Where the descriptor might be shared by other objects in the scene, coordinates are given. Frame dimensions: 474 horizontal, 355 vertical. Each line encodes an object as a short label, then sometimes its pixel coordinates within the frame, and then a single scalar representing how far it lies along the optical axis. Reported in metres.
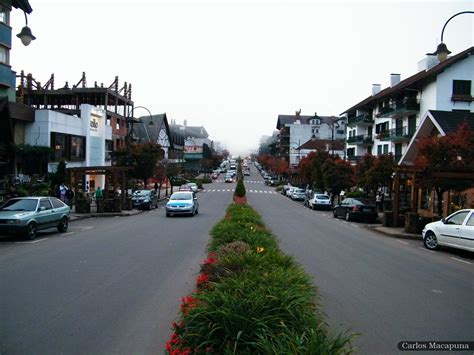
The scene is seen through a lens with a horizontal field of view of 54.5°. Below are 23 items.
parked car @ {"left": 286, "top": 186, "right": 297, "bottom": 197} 58.32
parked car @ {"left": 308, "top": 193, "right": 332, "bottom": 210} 39.91
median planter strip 4.15
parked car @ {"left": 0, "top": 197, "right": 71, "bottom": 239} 15.73
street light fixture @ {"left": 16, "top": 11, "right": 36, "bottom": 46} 13.45
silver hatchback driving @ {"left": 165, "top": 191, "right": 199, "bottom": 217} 27.81
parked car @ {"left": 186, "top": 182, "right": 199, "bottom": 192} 59.69
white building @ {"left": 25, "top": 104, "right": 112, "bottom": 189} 34.78
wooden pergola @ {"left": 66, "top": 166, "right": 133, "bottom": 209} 30.22
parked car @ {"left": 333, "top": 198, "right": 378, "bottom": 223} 28.27
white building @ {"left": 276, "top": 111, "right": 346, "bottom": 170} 114.16
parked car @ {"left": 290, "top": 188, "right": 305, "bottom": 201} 54.06
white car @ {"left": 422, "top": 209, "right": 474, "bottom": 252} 13.95
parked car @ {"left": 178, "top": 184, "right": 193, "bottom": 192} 53.04
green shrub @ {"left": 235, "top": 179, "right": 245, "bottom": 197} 42.06
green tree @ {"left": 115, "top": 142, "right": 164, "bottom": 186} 40.84
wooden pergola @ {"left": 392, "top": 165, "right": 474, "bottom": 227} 19.84
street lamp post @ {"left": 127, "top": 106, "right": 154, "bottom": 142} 57.40
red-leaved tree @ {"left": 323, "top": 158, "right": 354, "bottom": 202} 40.53
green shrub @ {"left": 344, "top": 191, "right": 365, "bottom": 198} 40.79
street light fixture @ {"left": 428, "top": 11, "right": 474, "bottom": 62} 14.73
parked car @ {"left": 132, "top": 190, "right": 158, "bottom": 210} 35.09
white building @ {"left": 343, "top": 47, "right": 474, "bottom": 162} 39.50
